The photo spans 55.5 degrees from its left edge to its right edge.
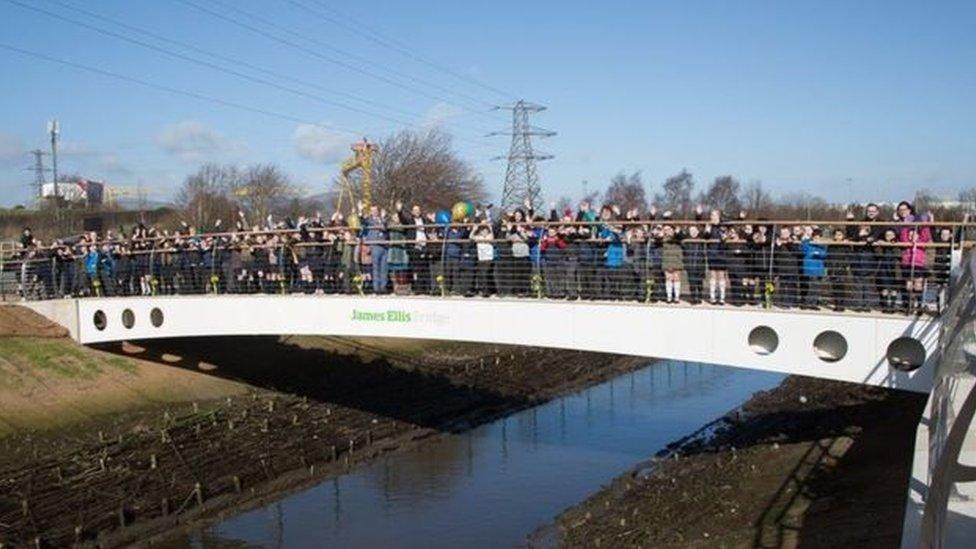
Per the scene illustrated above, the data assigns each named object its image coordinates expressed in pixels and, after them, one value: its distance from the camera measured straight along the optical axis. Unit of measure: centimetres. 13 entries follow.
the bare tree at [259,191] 6638
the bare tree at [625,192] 9193
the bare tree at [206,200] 5856
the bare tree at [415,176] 5604
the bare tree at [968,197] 4332
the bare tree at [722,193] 8619
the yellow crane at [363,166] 5616
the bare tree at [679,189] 9131
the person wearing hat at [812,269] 1293
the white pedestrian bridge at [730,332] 667
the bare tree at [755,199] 8572
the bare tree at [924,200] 4926
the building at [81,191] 7771
